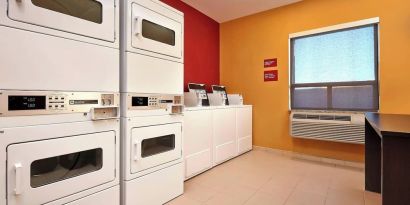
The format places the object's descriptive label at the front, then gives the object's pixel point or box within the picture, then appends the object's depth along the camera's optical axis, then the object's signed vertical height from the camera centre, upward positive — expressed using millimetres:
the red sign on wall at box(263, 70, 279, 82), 3781 +486
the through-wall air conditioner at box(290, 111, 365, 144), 2926 -356
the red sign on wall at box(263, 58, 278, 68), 3780 +719
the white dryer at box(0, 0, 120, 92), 1140 +360
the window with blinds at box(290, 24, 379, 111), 3002 +492
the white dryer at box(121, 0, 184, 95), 1694 +486
